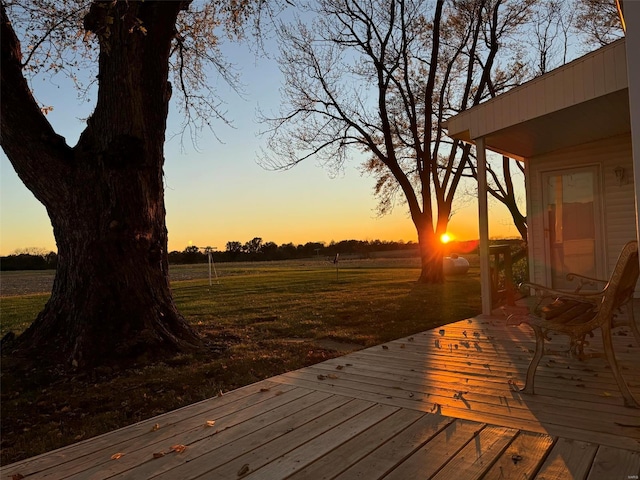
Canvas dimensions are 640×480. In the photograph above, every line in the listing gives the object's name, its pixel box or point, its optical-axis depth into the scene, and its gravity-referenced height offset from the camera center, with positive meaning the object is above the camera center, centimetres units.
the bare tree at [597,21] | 1298 +679
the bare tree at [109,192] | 436 +67
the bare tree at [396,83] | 1341 +533
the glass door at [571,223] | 755 +40
